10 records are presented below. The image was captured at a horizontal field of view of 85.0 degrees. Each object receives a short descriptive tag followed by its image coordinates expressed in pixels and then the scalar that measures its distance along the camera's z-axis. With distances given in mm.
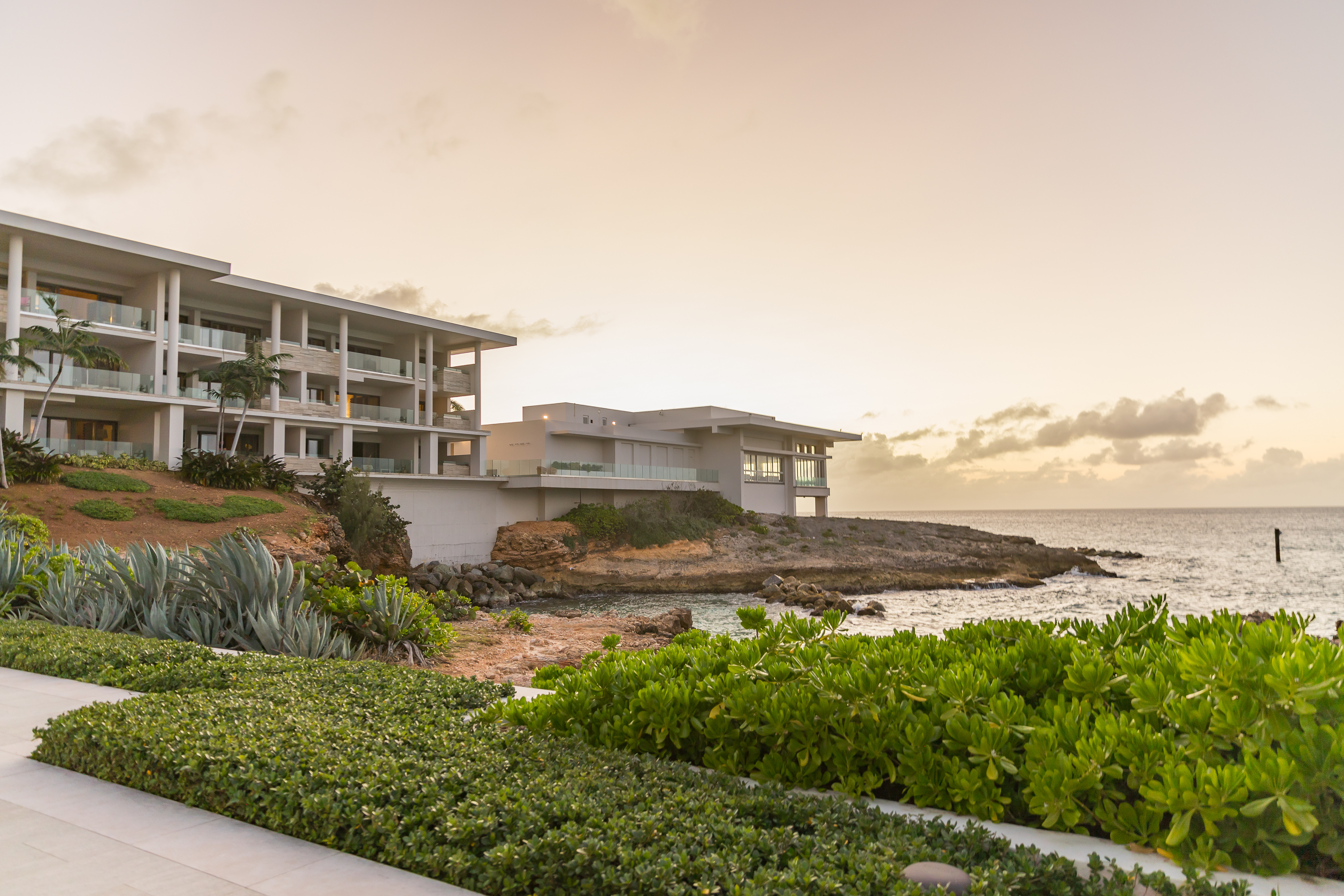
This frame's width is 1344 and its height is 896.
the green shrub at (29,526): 15570
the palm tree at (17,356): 22891
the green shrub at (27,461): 22812
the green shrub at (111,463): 25094
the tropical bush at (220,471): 26656
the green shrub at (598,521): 38969
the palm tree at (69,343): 24250
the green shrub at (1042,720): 2691
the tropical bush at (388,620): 9180
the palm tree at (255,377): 28781
